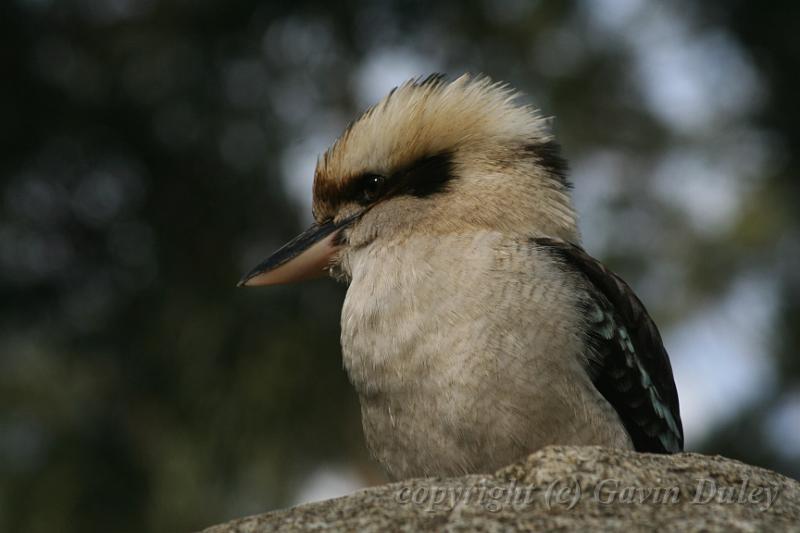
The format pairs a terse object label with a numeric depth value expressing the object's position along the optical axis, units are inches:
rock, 188.7
